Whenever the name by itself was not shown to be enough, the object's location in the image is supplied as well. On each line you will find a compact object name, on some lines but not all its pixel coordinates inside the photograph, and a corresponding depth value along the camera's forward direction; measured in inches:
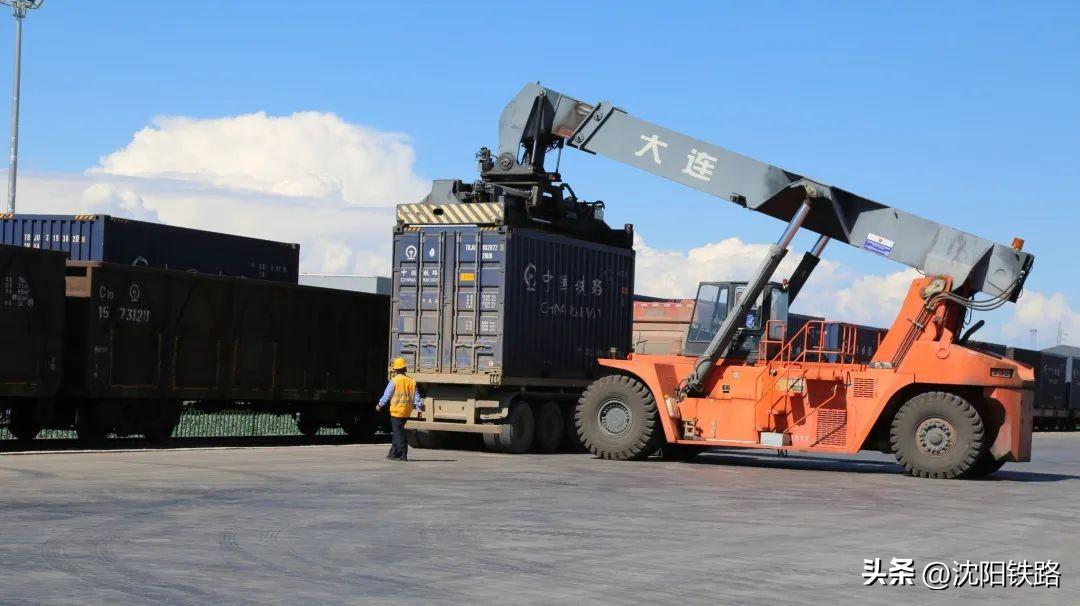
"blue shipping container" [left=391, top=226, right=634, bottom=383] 863.7
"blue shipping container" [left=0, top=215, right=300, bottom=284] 947.3
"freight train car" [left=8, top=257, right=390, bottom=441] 847.7
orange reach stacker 744.3
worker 772.6
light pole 1823.3
